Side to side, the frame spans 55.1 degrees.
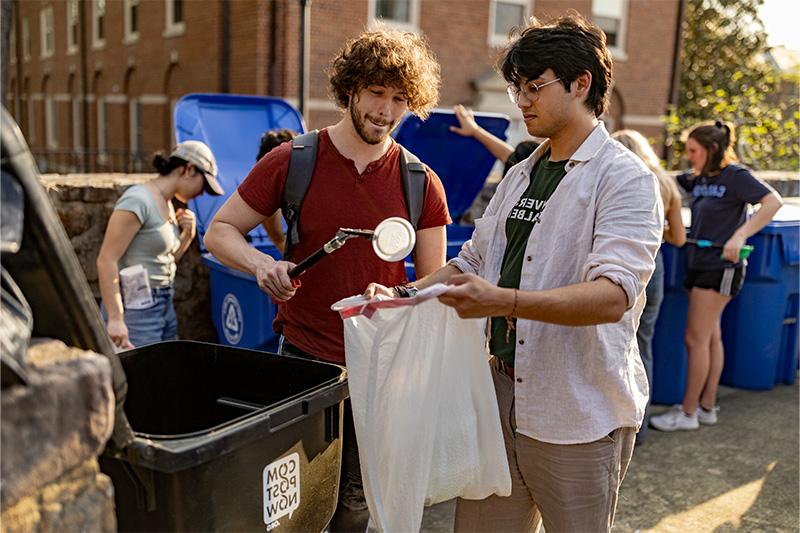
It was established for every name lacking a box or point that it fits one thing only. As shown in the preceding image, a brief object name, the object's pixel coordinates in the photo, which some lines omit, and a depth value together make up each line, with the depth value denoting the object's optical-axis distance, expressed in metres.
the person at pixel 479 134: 4.30
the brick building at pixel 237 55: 12.52
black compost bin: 1.59
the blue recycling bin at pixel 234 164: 3.84
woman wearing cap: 3.29
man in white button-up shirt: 1.83
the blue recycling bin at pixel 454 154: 4.28
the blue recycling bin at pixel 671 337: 4.74
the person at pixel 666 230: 3.99
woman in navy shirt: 4.45
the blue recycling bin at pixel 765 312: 4.96
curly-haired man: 2.41
